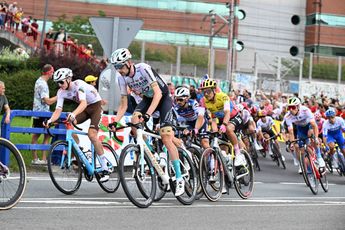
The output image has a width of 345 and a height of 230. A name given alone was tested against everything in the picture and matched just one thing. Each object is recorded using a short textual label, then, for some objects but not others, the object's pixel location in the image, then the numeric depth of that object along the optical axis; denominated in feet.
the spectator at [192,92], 70.13
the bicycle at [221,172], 40.45
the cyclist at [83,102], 39.17
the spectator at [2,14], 111.24
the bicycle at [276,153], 75.77
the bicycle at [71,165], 39.01
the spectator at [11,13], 115.07
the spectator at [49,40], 96.68
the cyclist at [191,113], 42.66
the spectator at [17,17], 116.53
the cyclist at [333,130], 66.64
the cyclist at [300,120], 55.01
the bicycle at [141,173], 33.60
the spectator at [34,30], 120.26
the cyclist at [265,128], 77.40
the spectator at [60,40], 94.06
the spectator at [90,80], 52.88
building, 248.93
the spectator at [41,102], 51.83
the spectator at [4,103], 45.01
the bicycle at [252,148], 71.36
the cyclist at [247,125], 71.05
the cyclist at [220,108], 42.78
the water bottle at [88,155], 39.78
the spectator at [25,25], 119.85
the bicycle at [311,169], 51.78
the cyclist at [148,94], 34.99
